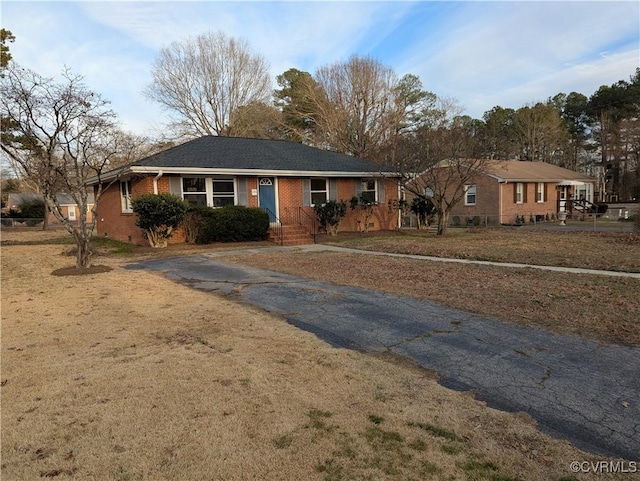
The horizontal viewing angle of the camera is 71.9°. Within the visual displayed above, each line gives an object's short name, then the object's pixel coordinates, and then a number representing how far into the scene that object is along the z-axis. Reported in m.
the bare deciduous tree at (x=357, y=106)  37.62
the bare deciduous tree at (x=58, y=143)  10.69
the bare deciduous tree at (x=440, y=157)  19.00
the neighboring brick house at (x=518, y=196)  28.72
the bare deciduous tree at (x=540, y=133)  46.50
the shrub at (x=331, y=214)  18.84
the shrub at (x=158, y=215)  15.03
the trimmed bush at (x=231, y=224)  16.34
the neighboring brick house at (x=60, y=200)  54.44
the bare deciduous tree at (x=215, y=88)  36.62
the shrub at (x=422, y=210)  22.36
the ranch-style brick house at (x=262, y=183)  16.98
